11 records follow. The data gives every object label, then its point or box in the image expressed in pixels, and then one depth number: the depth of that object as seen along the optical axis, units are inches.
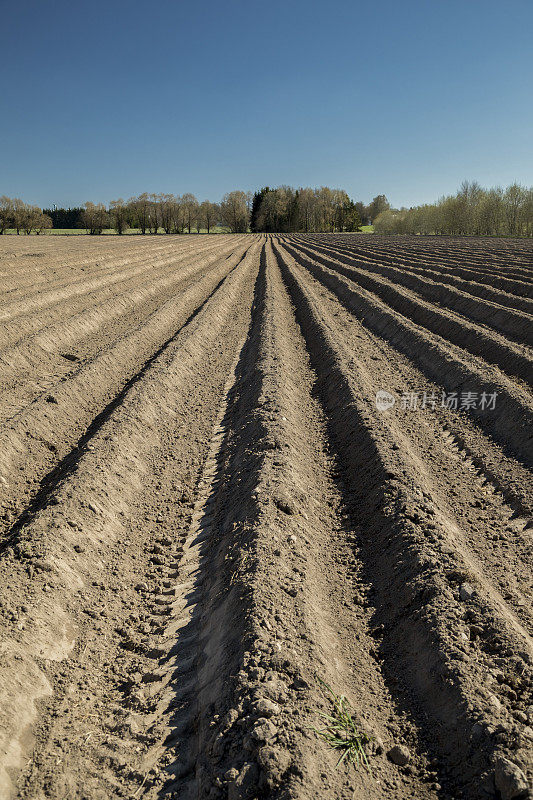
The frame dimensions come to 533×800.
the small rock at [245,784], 88.7
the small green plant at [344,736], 97.1
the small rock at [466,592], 134.3
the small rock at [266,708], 99.0
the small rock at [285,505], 175.0
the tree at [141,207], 3415.4
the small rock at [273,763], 88.2
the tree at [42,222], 3171.8
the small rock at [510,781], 88.4
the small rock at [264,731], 93.9
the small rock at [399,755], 99.9
